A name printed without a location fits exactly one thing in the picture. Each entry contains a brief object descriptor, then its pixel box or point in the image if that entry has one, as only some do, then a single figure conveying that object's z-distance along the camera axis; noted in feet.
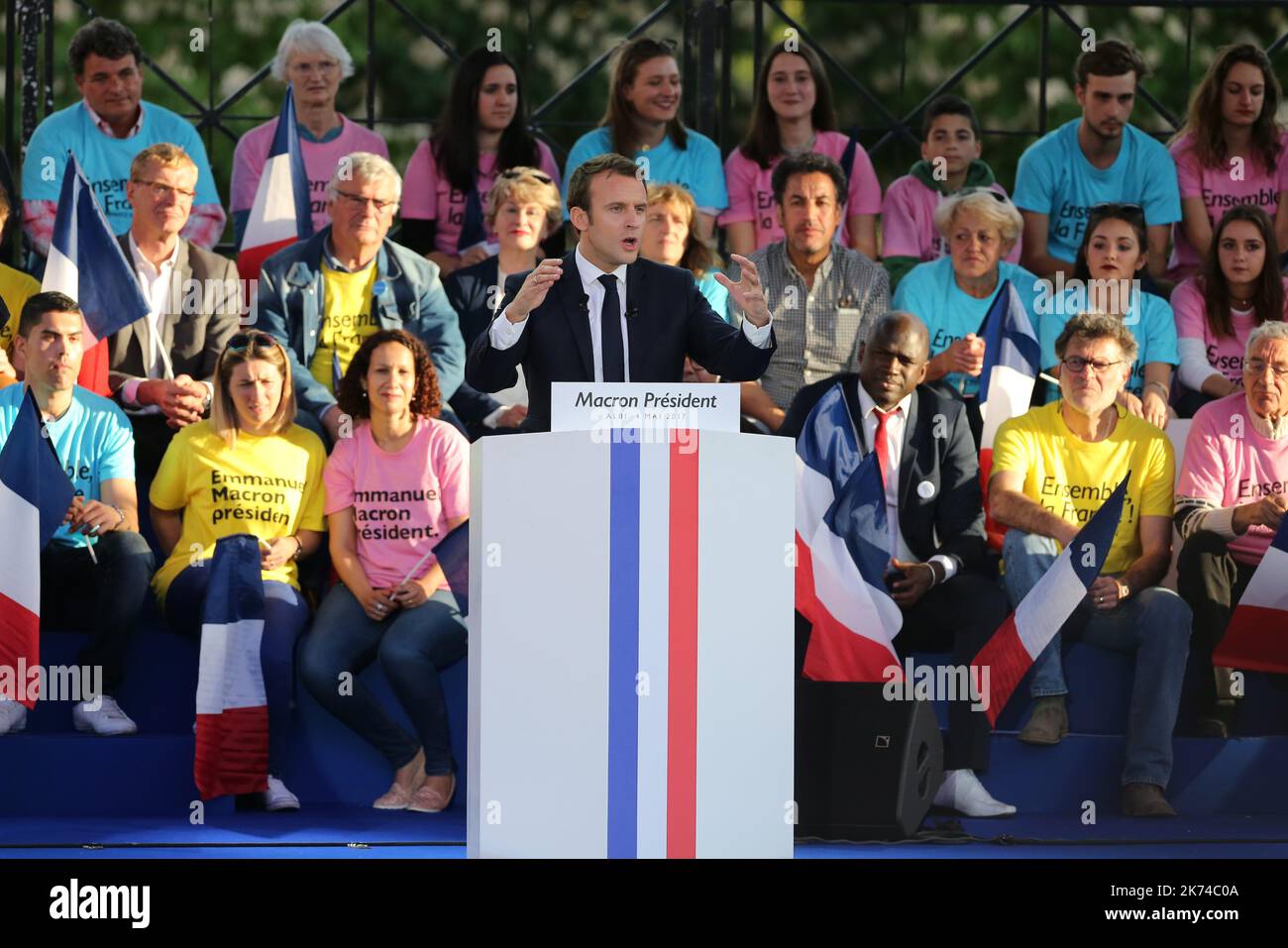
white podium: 28.95
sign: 29.56
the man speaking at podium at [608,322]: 35.69
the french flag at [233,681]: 40.56
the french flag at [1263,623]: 43.36
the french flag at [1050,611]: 41.92
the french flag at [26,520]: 41.62
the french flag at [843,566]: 41.54
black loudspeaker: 38.41
